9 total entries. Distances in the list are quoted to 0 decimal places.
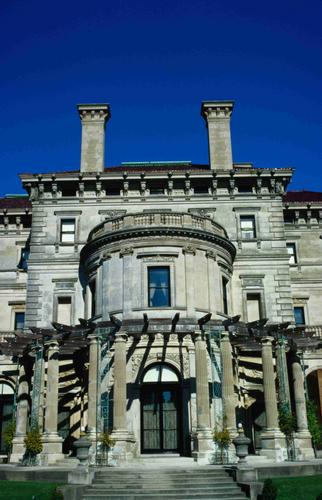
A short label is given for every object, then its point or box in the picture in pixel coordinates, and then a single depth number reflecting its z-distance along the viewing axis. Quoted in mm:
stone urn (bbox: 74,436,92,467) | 18500
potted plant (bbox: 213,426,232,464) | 22656
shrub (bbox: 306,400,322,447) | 27484
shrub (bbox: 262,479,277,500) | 15719
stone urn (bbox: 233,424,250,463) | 18969
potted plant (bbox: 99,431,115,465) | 22538
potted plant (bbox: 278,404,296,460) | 24547
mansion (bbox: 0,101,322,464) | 25000
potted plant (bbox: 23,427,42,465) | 23641
